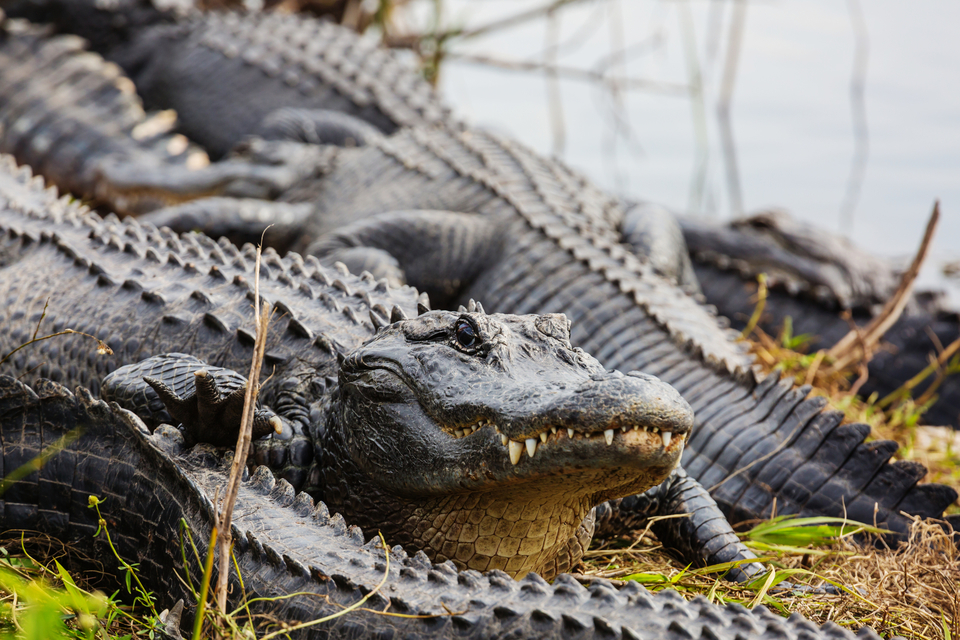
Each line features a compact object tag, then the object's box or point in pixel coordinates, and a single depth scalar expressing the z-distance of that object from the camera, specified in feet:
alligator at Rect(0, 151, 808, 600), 11.86
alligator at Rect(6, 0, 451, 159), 39.96
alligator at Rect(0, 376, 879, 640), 10.80
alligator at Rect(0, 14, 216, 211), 37.88
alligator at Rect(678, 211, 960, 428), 30.53
